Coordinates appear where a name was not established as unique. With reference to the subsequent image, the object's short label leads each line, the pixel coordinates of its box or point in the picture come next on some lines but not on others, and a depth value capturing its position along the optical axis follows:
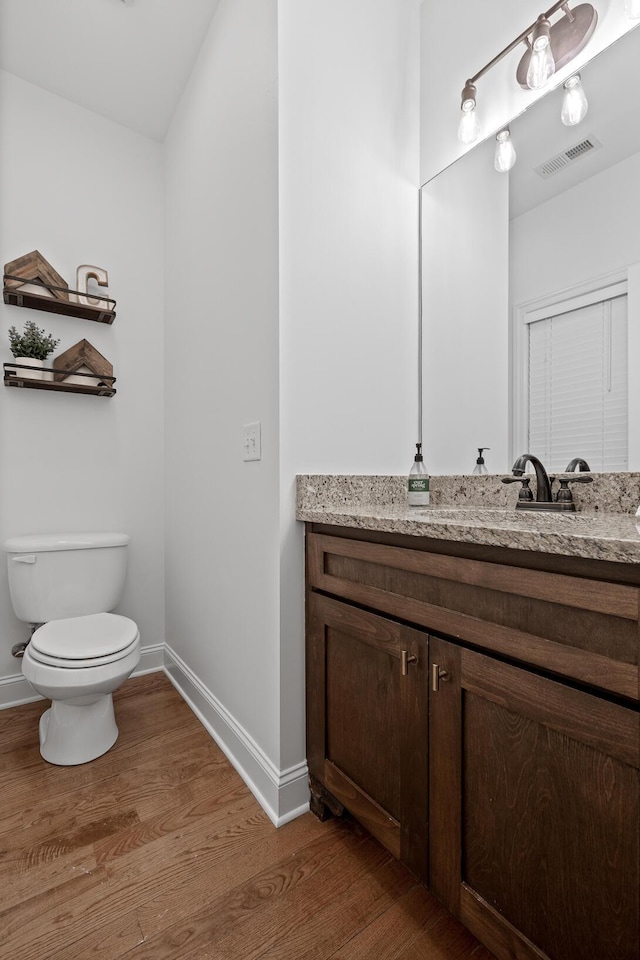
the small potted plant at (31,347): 1.87
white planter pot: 1.87
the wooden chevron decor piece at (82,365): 1.98
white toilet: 1.44
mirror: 1.14
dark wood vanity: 0.64
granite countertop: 0.66
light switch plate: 1.36
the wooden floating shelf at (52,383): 1.84
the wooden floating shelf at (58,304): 1.84
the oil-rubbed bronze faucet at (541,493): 1.17
